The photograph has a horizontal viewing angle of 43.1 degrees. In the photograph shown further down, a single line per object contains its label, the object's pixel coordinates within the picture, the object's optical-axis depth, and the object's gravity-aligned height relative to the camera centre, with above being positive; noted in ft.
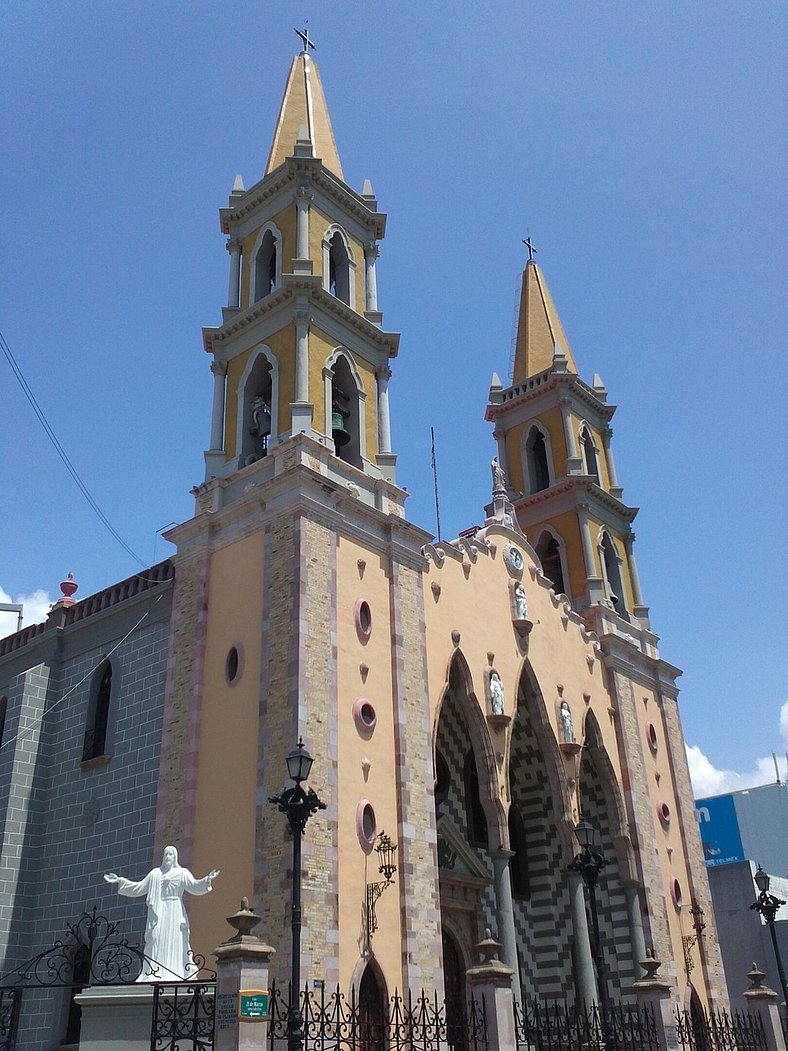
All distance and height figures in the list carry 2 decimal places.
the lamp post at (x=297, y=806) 33.99 +8.70
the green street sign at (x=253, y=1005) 31.83 +1.76
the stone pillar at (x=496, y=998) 40.91 +2.20
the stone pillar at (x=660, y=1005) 51.60 +2.14
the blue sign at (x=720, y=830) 192.44 +38.05
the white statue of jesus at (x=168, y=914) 41.83 +5.89
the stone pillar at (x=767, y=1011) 63.26 +2.03
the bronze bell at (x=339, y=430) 73.45 +41.37
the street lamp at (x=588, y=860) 52.24 +9.13
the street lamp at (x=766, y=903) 62.64 +8.36
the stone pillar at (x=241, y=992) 31.68 +2.14
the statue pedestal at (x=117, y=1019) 33.60 +1.59
